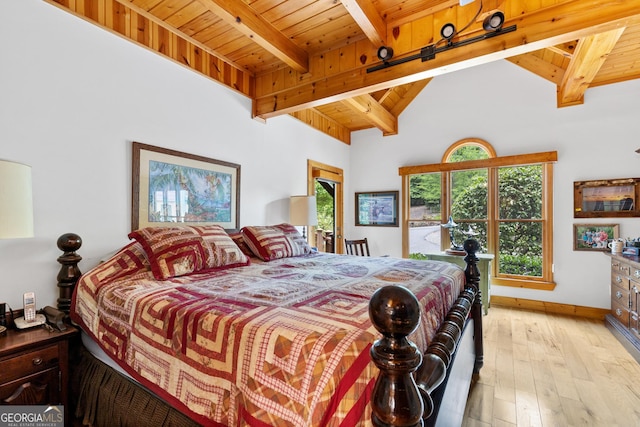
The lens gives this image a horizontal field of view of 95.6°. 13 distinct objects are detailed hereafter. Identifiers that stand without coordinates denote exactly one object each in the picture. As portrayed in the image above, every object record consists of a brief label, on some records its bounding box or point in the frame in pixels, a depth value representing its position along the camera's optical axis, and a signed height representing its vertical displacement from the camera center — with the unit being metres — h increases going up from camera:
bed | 0.80 -0.45
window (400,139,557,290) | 3.79 +0.09
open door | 4.25 +0.29
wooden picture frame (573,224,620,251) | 3.40 -0.28
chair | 4.32 -0.54
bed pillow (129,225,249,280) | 1.81 -0.25
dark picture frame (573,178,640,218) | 3.29 +0.17
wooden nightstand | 1.40 -0.78
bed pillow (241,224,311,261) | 2.54 -0.27
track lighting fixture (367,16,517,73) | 1.96 +1.27
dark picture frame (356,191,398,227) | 4.83 +0.08
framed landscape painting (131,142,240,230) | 2.28 +0.21
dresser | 2.50 -0.86
